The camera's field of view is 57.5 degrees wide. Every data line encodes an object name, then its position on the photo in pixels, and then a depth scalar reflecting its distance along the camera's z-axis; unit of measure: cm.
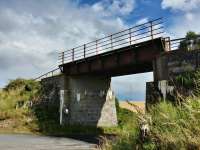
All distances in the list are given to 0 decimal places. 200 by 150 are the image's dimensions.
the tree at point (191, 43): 1163
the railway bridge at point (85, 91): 1819
